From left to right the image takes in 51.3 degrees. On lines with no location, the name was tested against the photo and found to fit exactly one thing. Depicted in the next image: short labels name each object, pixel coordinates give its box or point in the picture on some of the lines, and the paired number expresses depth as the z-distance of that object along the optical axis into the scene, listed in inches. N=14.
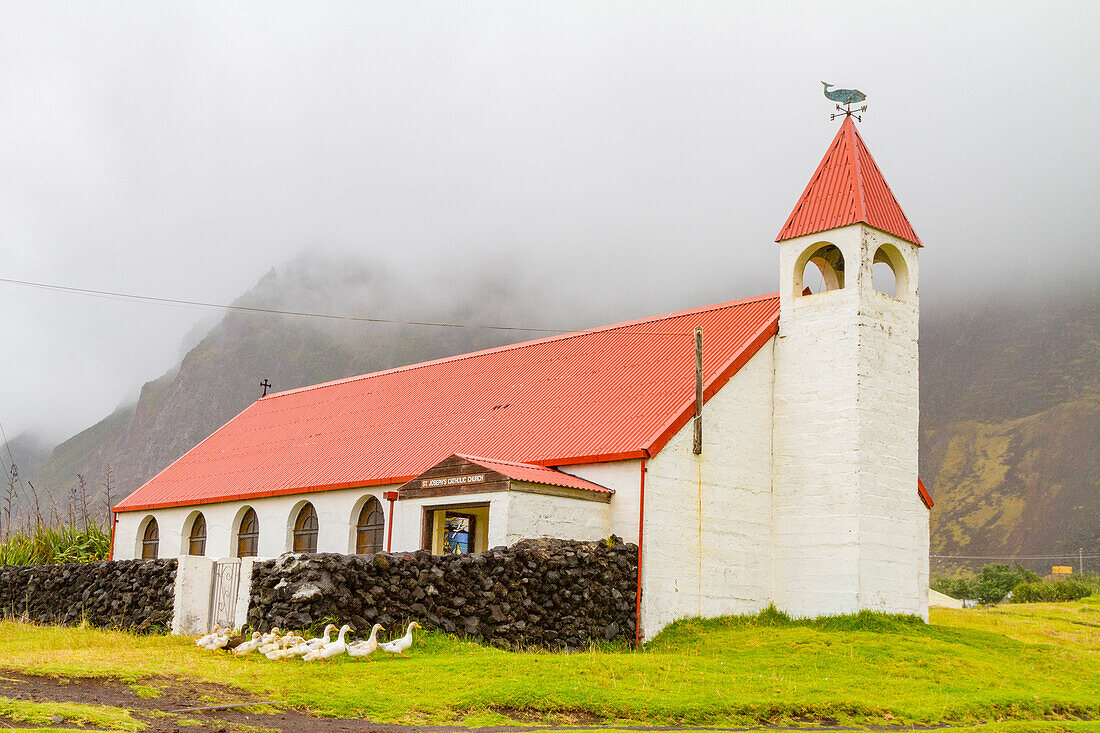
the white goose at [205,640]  721.0
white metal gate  892.0
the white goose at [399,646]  693.2
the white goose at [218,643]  714.3
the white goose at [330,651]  658.8
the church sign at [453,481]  893.2
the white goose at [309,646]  667.4
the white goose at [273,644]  674.8
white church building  920.9
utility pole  954.7
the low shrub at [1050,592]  2102.2
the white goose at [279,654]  666.2
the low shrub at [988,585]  2551.7
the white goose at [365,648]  673.6
